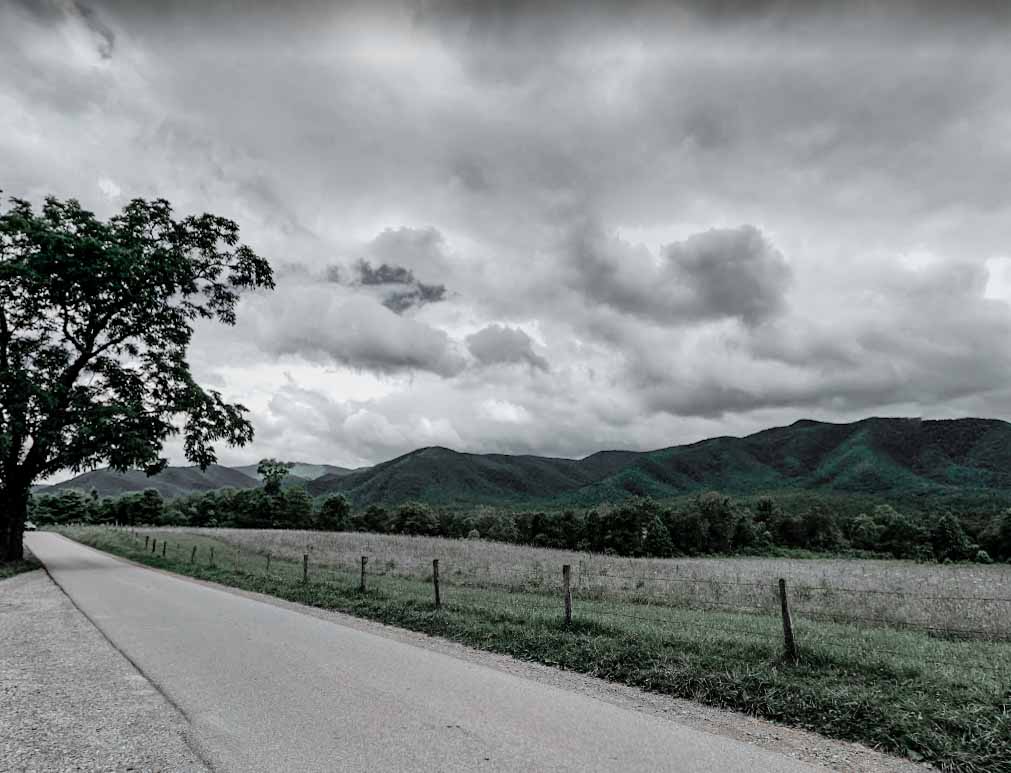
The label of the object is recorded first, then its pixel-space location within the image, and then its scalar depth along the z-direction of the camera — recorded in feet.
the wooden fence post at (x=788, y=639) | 26.76
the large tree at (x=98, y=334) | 74.69
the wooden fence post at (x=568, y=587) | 35.04
